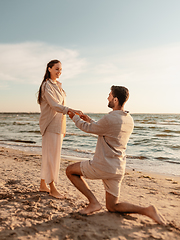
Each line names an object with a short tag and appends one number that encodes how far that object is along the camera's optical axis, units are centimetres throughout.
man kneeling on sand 275
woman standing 364
